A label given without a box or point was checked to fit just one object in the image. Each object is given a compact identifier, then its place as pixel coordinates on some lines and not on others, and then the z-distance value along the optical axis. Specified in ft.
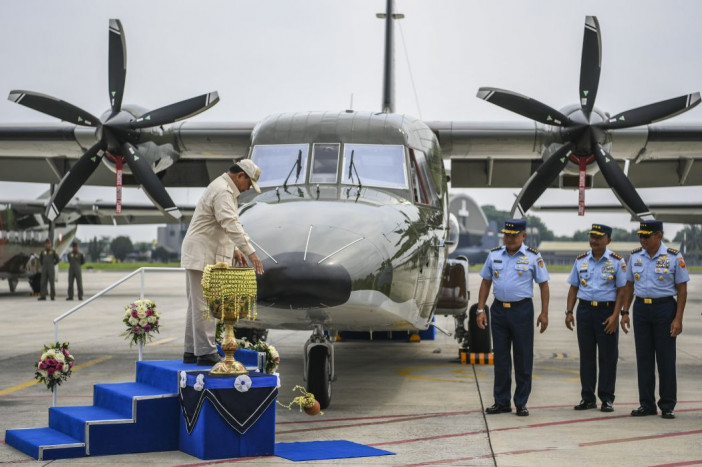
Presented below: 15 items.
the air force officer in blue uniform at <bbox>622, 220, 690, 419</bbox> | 25.81
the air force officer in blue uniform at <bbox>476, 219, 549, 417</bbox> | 26.53
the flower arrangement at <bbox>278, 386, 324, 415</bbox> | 22.85
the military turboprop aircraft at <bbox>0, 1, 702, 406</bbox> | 24.02
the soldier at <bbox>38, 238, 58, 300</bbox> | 90.07
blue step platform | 19.99
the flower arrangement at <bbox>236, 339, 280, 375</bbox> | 22.84
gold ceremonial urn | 19.40
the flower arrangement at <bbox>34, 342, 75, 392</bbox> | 23.12
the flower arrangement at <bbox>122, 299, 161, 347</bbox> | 25.35
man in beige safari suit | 21.81
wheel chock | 40.42
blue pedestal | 19.45
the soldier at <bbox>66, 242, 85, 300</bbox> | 86.17
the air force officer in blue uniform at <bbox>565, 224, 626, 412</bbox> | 27.14
